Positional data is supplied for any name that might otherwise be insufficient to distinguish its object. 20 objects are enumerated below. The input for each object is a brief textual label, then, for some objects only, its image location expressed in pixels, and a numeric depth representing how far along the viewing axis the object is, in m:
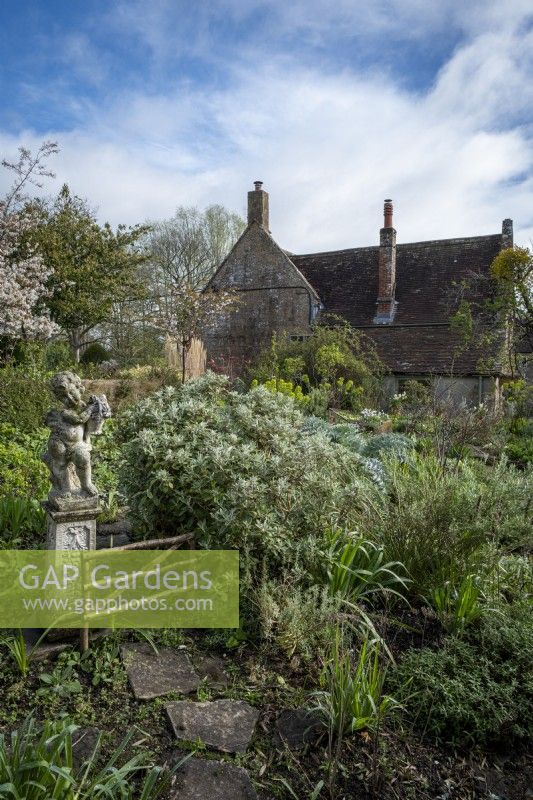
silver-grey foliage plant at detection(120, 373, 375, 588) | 3.62
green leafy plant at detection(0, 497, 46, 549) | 4.46
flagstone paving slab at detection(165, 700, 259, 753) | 2.49
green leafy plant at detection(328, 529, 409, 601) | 3.47
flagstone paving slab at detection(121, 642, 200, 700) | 2.84
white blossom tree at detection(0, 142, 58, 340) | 12.78
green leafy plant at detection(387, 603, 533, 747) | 2.60
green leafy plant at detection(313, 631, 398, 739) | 2.46
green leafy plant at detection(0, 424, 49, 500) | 5.79
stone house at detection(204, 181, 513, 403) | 18.58
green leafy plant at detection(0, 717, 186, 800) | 1.91
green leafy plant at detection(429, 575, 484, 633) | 3.23
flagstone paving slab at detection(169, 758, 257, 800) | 2.19
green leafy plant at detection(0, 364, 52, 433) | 8.75
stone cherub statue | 3.22
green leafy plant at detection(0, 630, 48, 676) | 2.84
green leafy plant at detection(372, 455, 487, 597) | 3.67
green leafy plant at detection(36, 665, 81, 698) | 2.72
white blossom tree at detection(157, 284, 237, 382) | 13.83
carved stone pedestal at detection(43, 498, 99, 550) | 3.24
